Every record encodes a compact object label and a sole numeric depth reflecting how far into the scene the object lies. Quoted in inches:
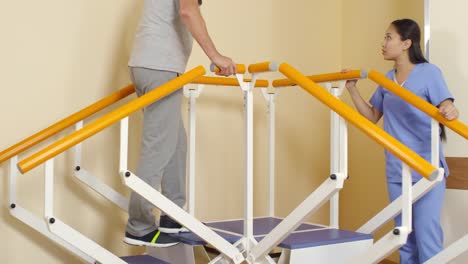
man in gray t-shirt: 82.4
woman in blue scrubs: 90.4
